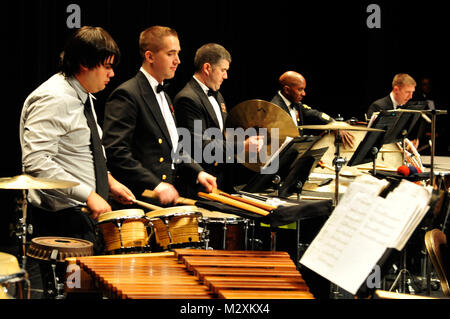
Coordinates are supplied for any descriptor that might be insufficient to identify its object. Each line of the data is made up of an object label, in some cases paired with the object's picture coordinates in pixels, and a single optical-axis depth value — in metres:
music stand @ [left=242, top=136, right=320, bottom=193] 6.36
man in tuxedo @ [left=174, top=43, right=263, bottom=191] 8.30
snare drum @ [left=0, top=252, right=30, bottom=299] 3.83
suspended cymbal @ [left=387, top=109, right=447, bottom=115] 8.37
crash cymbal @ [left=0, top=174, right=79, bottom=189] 4.53
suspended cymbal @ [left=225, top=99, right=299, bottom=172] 7.59
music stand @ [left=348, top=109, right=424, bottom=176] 8.59
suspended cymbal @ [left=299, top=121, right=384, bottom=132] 7.11
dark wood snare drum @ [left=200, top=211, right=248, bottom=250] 7.09
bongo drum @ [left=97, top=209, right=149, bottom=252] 5.46
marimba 3.95
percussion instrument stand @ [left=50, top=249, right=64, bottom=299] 4.93
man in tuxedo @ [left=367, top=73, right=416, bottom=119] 14.64
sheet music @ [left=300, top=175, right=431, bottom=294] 3.63
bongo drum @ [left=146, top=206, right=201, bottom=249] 5.79
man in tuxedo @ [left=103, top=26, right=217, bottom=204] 6.79
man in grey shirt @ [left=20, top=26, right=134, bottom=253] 5.37
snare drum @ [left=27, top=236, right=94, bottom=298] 4.93
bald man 12.07
